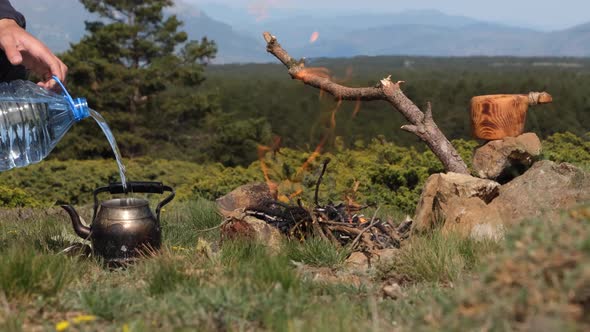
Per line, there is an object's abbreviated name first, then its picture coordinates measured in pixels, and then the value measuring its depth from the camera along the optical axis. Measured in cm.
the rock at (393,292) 415
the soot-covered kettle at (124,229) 489
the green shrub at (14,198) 1055
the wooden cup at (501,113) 632
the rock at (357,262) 491
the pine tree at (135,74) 2727
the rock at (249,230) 574
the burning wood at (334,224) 562
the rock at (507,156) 636
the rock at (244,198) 653
